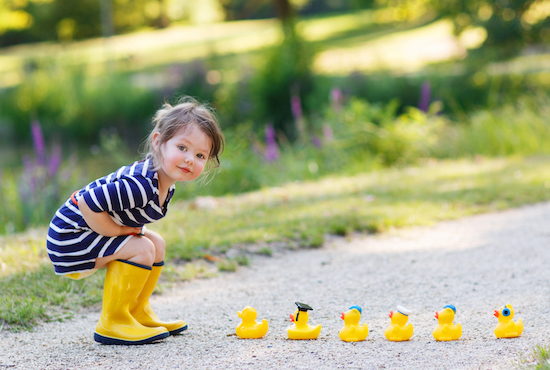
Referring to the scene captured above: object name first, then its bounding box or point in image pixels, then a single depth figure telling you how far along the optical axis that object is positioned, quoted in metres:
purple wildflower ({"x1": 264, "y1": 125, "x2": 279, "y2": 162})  7.59
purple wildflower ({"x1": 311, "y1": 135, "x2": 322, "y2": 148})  8.05
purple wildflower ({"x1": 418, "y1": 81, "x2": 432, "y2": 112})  8.96
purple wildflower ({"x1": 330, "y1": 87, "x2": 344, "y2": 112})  8.37
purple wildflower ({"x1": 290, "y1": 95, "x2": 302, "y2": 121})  8.43
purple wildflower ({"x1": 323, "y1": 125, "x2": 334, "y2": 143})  7.94
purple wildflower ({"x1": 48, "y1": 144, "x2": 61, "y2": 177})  6.07
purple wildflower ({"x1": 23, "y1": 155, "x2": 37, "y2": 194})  5.90
